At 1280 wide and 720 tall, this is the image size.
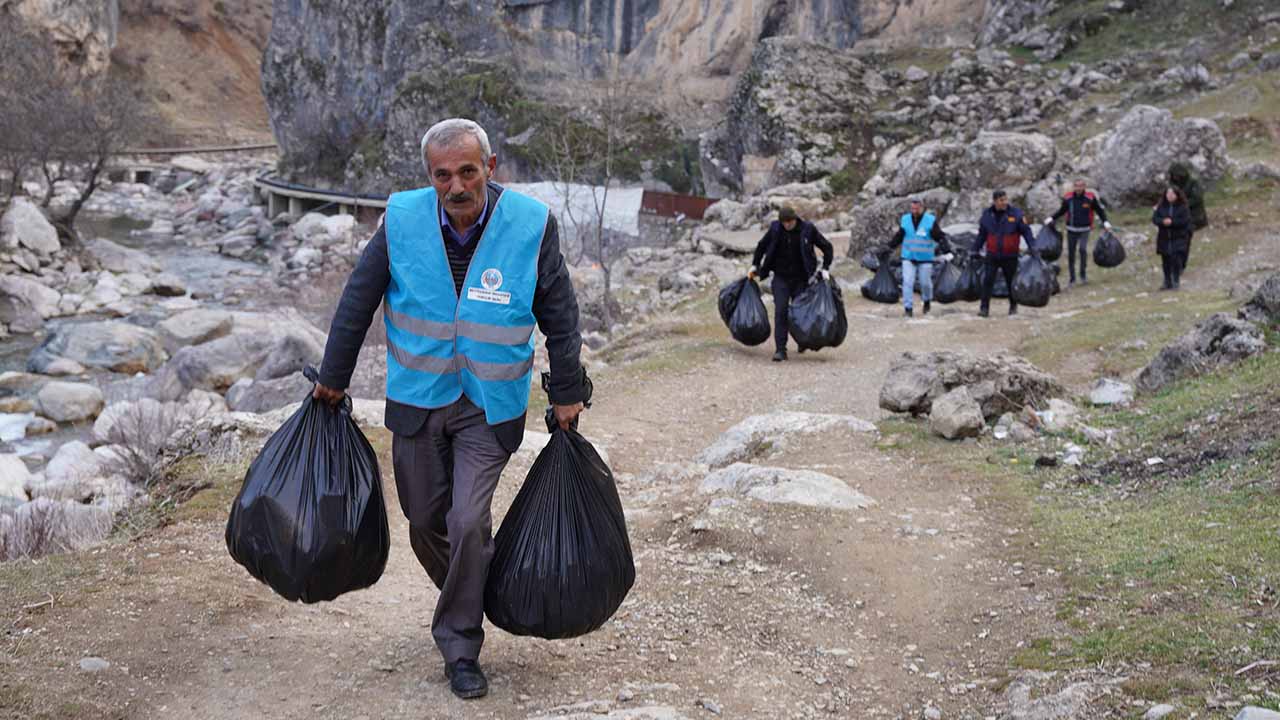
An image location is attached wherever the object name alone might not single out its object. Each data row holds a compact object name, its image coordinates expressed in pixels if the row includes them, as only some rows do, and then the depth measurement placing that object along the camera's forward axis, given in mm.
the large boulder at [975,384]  8133
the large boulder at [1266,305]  8680
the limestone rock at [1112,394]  8375
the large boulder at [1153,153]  19359
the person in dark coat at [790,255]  10414
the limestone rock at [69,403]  16656
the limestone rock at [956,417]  7633
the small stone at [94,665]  3811
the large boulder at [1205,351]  8328
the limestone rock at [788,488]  6148
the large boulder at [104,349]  20562
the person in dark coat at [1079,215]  15648
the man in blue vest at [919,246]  13242
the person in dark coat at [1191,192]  14555
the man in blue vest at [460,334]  3590
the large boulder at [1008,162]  21266
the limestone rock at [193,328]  22531
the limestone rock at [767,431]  7938
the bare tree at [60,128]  33812
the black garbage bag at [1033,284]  13938
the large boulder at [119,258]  32188
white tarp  25250
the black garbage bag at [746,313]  11344
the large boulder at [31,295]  26406
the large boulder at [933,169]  22578
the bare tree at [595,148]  21889
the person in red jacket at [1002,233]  13156
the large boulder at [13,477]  10498
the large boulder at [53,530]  6121
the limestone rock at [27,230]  30719
